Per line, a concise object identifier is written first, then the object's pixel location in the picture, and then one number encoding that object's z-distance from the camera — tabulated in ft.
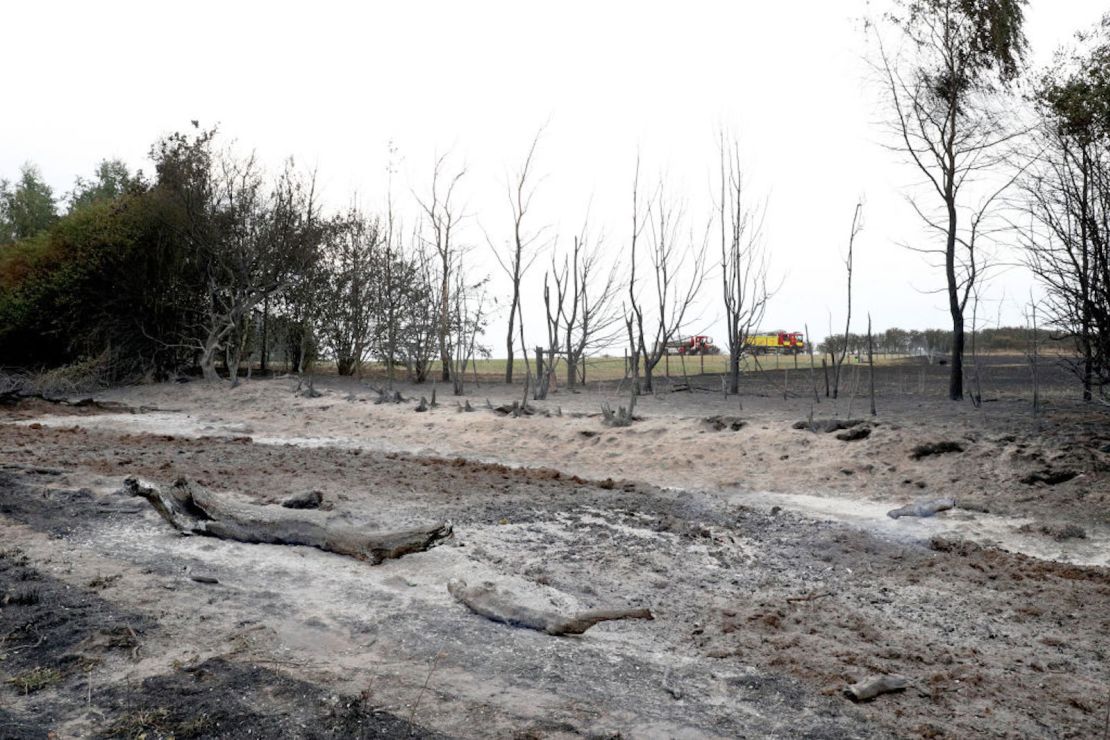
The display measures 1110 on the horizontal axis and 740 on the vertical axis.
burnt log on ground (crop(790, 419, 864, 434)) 40.50
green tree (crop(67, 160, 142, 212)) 110.22
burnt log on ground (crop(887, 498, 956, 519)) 30.19
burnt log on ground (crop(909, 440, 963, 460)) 35.60
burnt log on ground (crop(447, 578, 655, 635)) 16.10
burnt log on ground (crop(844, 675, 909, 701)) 13.66
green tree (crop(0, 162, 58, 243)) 114.11
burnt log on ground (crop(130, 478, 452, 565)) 20.24
